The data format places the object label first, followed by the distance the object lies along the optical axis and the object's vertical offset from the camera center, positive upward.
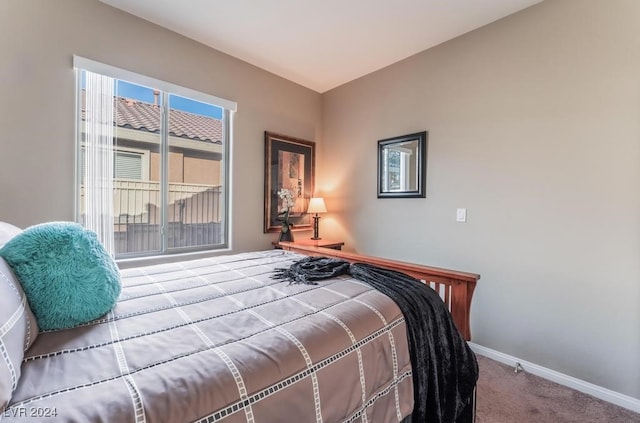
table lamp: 3.52 +0.03
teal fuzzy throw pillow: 0.93 -0.24
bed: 0.66 -0.43
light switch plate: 2.54 -0.04
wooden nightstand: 3.34 -0.41
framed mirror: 2.81 +0.46
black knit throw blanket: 1.23 -0.67
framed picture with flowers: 3.35 +0.35
